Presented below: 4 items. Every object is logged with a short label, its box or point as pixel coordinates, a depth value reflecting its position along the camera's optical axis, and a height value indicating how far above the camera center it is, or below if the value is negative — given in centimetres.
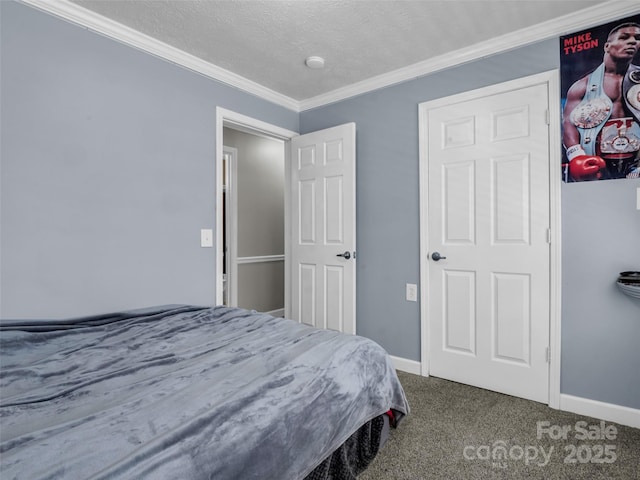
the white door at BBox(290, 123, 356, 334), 305 +12
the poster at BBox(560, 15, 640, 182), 197 +83
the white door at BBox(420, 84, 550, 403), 227 +1
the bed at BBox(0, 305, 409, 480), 78 -46
